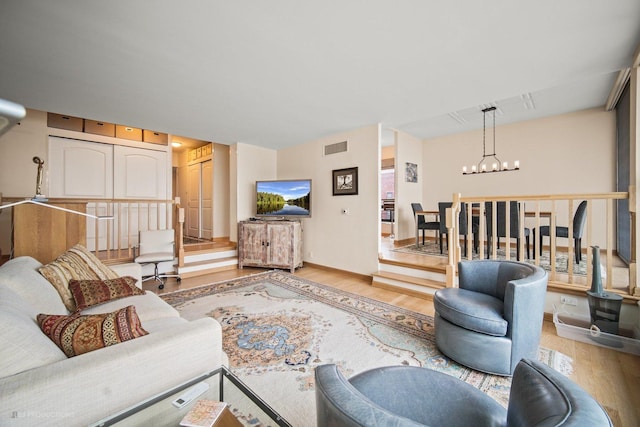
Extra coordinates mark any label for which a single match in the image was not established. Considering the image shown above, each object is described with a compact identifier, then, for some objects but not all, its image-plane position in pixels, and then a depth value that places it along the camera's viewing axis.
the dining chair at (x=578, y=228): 3.57
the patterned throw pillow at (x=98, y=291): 1.89
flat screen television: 4.95
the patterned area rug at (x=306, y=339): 1.75
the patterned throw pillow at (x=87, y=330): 1.11
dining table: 3.86
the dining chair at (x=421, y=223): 4.94
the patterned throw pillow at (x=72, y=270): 1.88
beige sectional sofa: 0.86
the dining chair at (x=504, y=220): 3.64
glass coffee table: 0.99
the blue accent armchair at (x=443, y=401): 0.62
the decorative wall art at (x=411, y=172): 5.99
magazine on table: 0.92
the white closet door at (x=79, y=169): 4.37
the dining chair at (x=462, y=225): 4.11
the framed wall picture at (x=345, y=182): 4.39
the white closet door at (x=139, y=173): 4.97
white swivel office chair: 3.87
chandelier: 5.06
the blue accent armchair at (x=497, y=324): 1.81
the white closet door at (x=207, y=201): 6.34
